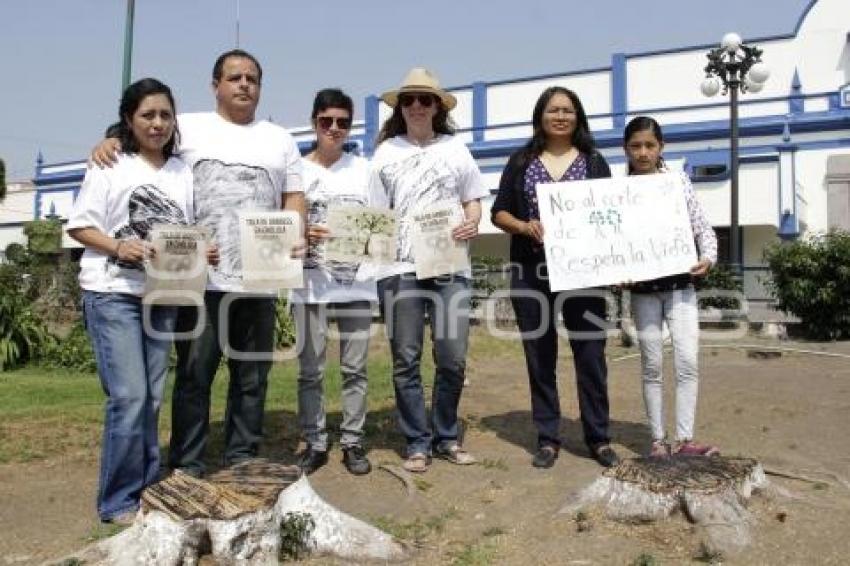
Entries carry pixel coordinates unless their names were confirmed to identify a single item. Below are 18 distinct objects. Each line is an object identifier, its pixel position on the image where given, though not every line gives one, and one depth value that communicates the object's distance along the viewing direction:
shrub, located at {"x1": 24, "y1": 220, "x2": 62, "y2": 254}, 30.91
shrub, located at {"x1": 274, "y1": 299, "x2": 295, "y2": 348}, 11.67
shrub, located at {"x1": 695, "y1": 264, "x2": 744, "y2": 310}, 13.53
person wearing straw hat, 4.62
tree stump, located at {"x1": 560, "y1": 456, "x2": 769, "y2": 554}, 3.47
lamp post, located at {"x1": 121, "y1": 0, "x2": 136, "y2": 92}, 12.26
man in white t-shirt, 4.12
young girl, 4.56
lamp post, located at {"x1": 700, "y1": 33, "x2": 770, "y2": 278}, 14.55
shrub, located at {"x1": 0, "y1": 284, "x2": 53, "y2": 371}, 10.84
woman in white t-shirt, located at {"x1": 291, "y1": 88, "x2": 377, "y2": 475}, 4.54
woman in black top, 4.73
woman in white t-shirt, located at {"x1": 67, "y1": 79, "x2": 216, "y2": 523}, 3.71
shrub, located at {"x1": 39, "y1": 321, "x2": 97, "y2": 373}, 10.65
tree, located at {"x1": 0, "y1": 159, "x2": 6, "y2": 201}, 23.25
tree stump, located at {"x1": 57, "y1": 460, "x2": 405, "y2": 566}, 3.12
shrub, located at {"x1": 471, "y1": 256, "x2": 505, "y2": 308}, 15.30
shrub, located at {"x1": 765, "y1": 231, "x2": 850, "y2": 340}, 11.88
